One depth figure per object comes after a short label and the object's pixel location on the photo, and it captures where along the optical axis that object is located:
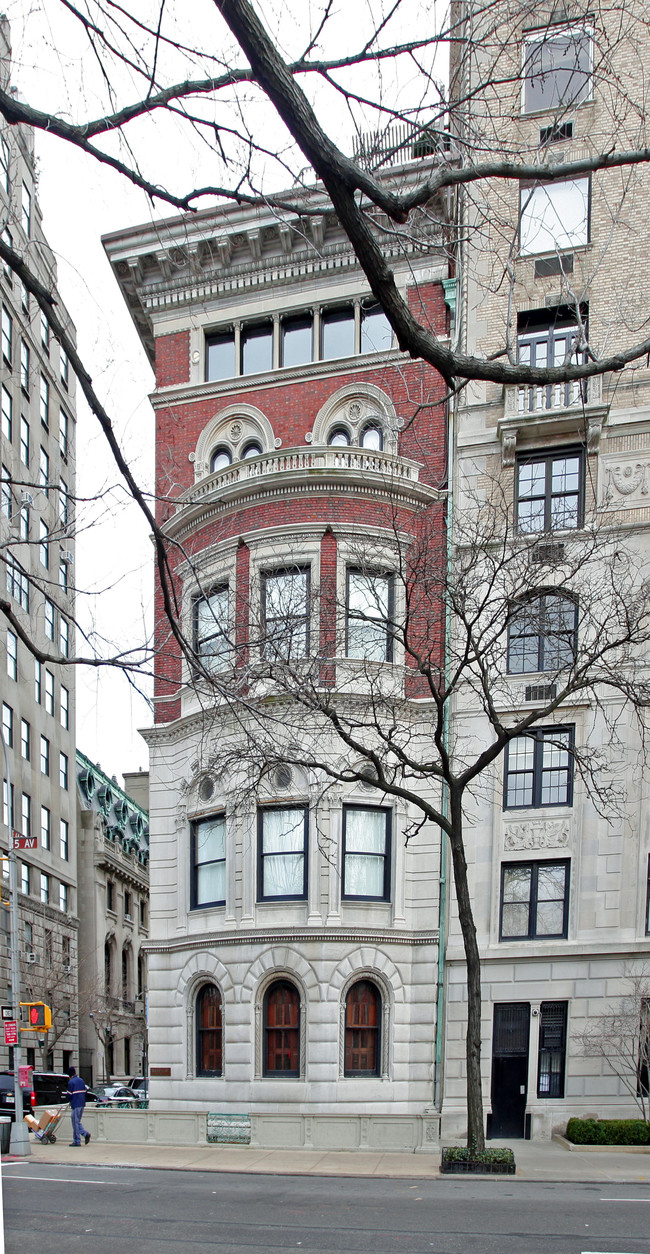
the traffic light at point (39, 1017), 25.97
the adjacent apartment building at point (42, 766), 50.72
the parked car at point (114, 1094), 41.41
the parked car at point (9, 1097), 33.75
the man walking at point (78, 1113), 24.86
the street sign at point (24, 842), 29.38
